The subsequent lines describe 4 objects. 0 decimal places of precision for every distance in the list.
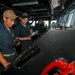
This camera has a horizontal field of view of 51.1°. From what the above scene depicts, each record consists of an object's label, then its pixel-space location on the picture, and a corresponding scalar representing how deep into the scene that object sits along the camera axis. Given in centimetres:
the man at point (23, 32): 174
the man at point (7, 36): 107
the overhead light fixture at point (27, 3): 229
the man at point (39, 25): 353
